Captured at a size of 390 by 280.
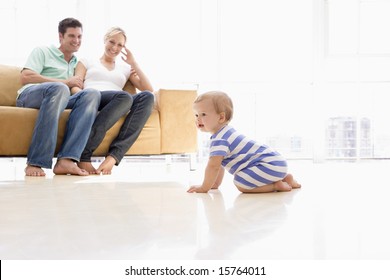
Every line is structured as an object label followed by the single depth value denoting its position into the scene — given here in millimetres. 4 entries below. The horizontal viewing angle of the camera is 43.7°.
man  2693
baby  1773
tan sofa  3104
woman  2846
